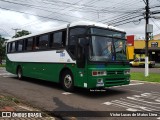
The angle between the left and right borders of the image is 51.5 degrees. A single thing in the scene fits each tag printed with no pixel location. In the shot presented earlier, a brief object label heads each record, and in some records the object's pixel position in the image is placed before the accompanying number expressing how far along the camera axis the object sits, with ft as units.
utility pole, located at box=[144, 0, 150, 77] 43.56
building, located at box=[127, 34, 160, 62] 107.36
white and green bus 21.61
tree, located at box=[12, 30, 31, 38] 147.58
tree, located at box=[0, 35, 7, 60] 128.40
